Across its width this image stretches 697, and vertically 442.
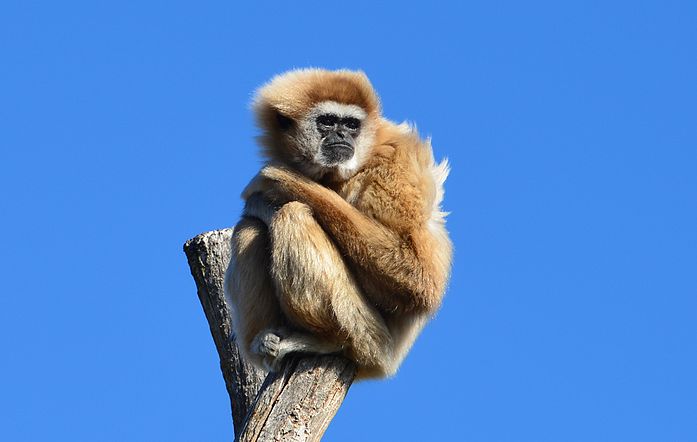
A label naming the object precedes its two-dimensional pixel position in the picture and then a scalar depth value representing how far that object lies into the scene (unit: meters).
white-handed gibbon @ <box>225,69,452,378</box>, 13.11
